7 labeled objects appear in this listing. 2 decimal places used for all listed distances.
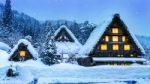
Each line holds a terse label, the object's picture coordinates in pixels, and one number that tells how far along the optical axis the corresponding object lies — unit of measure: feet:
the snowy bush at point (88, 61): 160.85
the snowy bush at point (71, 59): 179.44
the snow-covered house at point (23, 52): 163.00
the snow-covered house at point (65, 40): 189.27
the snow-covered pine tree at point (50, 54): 148.81
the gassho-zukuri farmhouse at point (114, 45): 159.62
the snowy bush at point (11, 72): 99.32
